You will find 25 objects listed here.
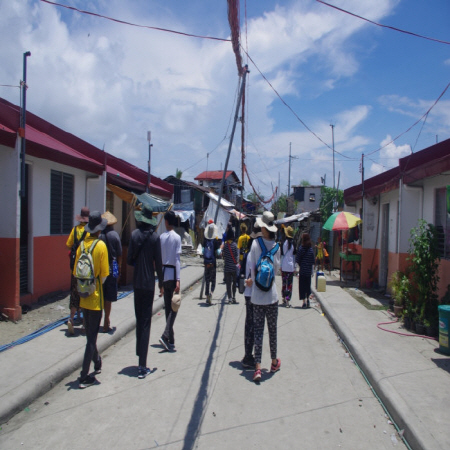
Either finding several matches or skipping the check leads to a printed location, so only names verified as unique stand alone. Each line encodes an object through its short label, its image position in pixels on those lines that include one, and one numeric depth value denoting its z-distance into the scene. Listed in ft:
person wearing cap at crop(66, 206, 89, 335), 22.93
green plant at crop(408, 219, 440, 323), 26.03
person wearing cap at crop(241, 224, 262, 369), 19.77
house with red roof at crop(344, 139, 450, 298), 28.71
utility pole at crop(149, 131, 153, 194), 44.81
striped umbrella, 46.83
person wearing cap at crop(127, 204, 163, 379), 18.11
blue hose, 20.80
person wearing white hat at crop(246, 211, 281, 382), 18.40
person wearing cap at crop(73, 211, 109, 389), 16.71
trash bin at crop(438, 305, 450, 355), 21.70
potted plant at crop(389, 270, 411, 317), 28.35
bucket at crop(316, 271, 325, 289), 43.92
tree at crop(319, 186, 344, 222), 81.34
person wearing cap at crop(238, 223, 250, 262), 35.11
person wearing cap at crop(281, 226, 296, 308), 34.76
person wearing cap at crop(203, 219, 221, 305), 34.86
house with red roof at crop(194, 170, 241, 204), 175.22
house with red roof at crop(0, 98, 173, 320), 24.34
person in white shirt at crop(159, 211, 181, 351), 21.34
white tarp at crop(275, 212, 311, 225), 66.94
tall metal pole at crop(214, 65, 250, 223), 35.53
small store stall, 47.19
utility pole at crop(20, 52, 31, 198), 24.23
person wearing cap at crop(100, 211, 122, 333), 22.76
